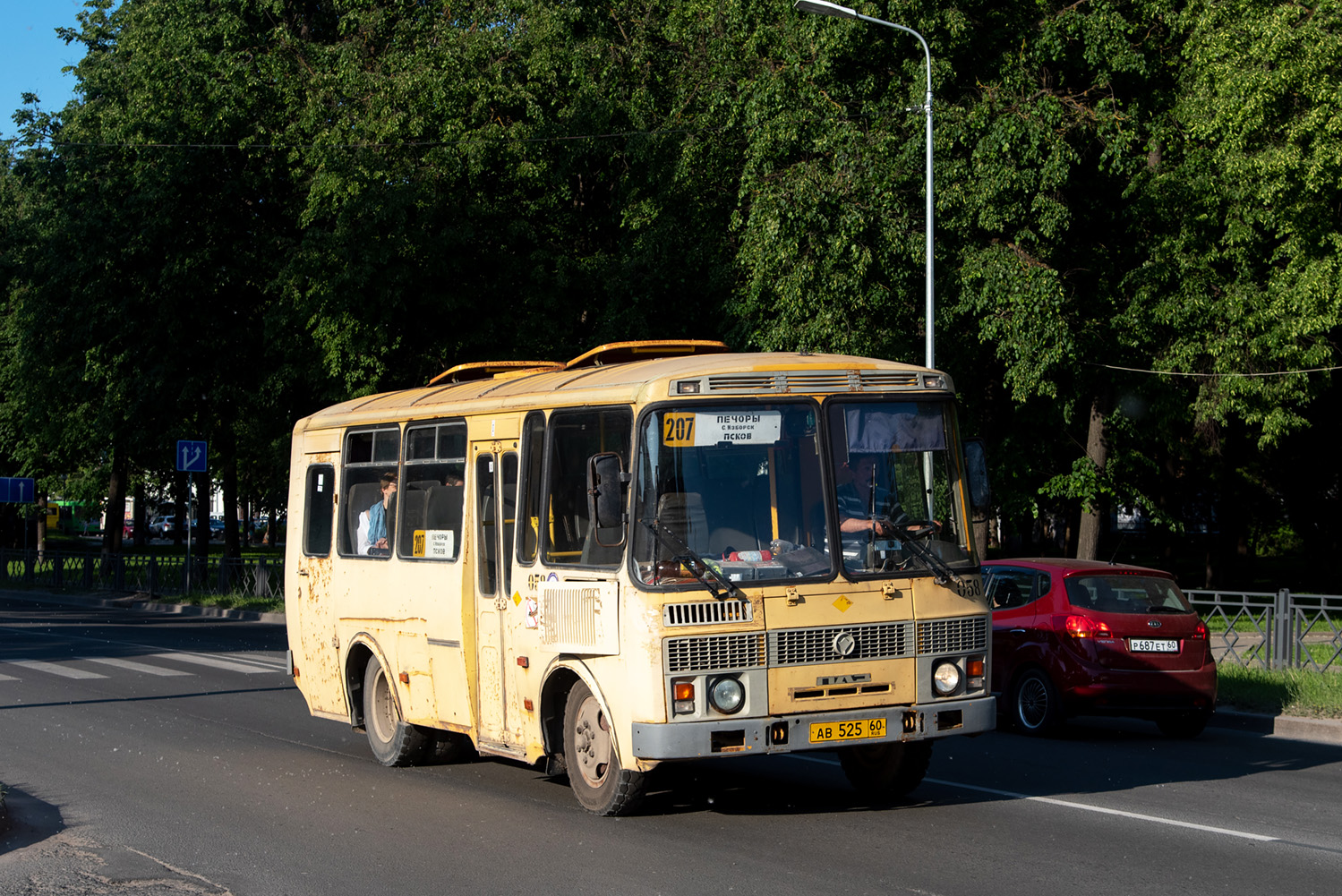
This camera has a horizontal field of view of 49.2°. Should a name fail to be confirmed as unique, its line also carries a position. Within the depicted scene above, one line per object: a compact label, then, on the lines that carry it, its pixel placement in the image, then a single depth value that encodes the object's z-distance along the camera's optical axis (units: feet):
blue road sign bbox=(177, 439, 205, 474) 102.12
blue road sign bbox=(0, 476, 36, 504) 136.05
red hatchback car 41.91
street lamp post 62.85
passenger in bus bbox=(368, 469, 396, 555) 37.42
